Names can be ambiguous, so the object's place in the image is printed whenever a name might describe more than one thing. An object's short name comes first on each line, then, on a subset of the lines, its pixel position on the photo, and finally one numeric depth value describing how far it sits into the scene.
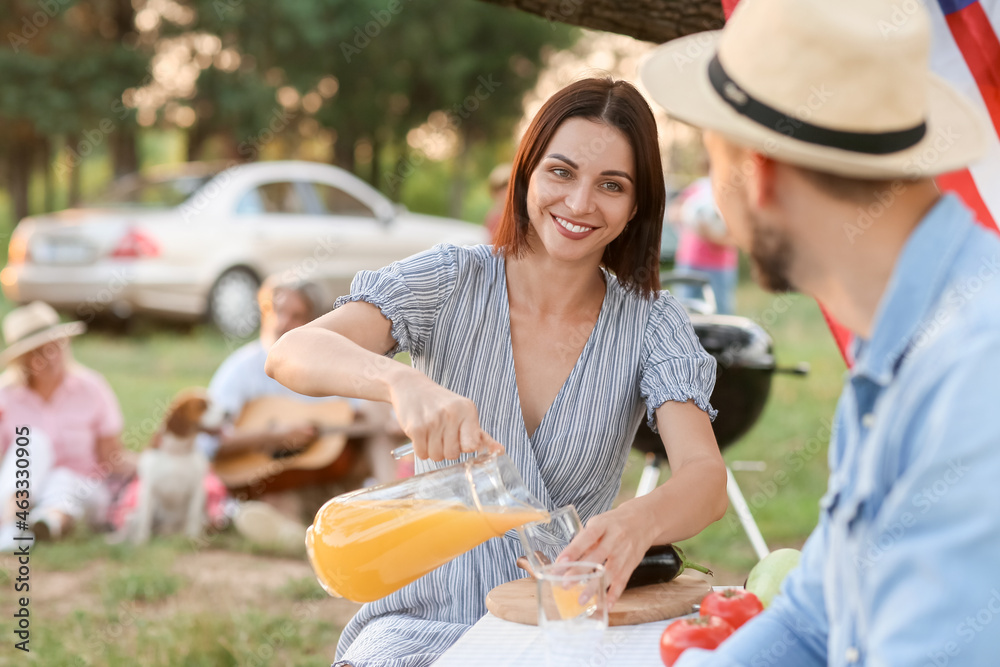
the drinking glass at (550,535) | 1.77
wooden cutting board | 1.81
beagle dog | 5.23
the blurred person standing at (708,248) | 7.10
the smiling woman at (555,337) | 2.23
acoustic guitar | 5.56
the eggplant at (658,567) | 1.93
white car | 9.62
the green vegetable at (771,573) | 1.84
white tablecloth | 1.66
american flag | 2.64
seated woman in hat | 5.25
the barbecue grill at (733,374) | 3.77
